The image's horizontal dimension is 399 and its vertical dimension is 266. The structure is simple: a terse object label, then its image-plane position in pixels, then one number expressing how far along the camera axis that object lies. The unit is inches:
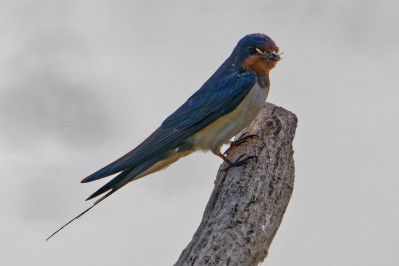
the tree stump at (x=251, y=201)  317.7
